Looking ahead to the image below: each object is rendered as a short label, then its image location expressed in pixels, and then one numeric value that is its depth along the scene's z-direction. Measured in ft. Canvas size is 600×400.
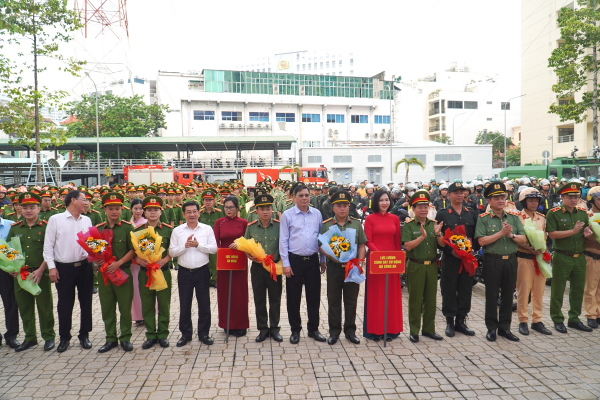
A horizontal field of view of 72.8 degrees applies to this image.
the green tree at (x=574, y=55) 71.82
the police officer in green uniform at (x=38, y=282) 18.17
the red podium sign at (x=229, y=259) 18.72
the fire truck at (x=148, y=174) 104.53
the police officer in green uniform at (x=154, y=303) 18.06
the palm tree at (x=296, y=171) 113.19
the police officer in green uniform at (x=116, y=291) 17.80
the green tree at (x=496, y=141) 202.39
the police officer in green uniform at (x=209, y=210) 29.80
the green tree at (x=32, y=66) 40.68
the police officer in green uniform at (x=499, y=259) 18.52
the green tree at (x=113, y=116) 141.59
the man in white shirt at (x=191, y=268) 18.29
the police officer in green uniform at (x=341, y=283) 18.29
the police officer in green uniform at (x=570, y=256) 19.57
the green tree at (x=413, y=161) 111.96
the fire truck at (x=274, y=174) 115.96
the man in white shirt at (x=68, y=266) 17.93
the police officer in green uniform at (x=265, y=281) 18.84
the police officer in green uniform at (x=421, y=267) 18.42
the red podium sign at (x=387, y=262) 17.69
